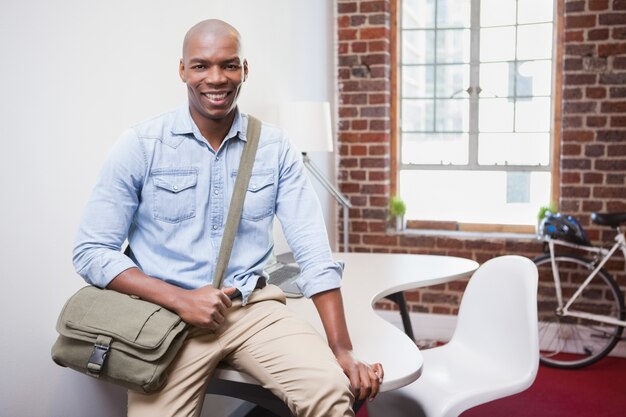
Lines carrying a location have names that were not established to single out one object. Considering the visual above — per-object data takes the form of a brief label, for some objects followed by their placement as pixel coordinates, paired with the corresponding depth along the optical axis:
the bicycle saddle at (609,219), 3.59
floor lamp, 3.24
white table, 1.65
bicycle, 3.72
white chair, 2.02
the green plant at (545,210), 3.96
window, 4.11
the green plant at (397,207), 4.25
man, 1.50
